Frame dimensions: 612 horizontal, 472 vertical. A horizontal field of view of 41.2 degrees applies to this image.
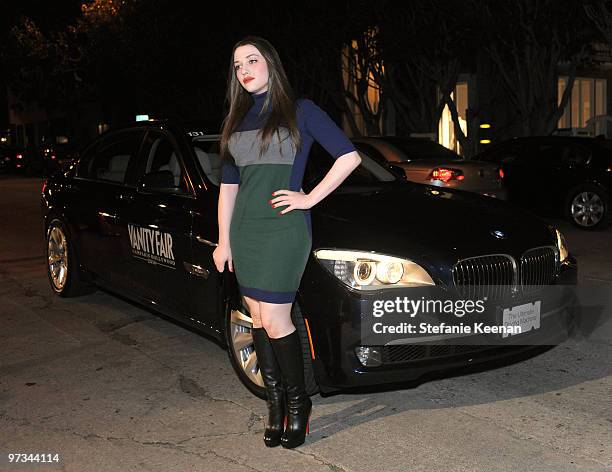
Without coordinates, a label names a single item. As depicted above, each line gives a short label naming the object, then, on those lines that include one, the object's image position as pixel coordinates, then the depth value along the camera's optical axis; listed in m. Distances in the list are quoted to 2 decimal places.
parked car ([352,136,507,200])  11.08
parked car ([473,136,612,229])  11.39
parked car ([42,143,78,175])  29.75
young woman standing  3.37
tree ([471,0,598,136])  15.68
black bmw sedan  3.91
